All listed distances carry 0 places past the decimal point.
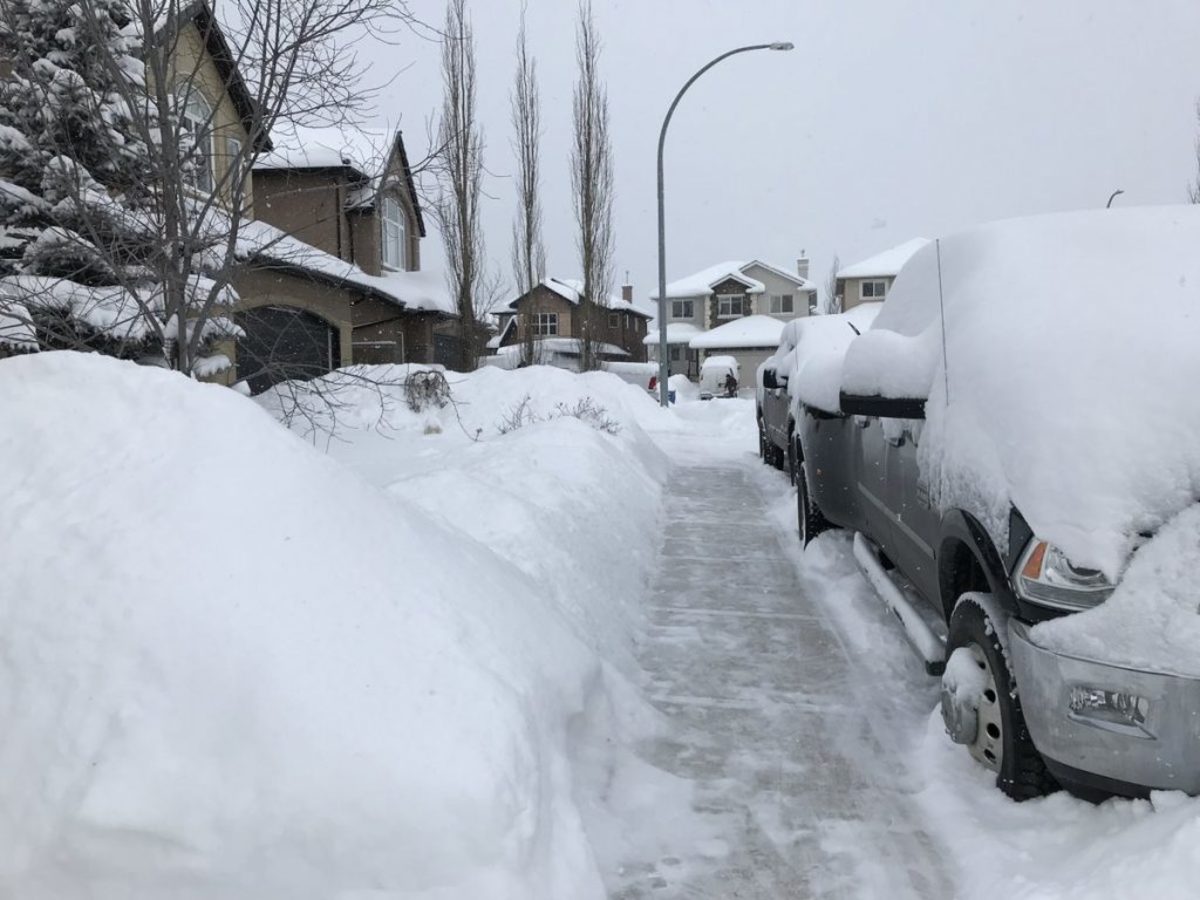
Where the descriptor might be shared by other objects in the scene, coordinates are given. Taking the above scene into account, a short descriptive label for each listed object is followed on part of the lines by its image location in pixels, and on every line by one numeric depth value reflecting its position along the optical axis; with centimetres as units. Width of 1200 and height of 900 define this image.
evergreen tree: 479
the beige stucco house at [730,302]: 5144
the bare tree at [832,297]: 5564
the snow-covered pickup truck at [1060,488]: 256
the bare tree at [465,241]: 2450
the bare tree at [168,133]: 474
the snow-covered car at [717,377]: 3694
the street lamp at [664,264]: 1681
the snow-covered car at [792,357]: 890
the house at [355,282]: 610
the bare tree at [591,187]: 2758
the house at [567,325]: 2767
